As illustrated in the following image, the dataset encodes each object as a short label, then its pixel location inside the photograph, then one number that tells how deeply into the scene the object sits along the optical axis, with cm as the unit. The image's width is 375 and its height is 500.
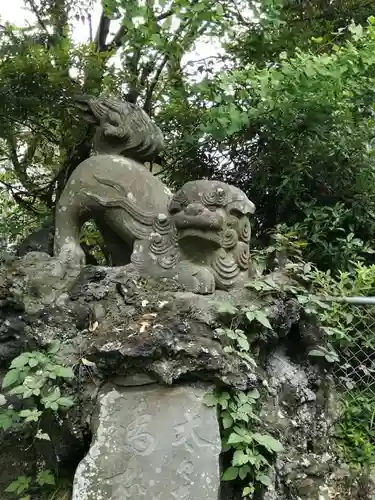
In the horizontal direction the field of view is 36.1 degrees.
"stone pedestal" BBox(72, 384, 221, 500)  198
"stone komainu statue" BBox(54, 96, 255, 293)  267
